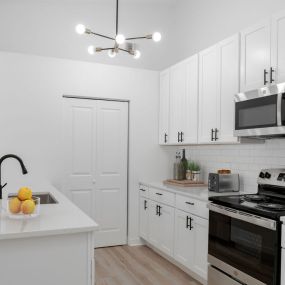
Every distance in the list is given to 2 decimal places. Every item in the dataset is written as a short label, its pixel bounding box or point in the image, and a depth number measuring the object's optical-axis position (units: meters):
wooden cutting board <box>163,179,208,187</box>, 4.02
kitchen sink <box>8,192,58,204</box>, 3.16
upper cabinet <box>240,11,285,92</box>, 2.70
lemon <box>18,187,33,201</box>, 2.04
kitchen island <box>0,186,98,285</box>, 1.73
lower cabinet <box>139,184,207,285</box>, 3.17
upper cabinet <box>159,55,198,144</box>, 3.89
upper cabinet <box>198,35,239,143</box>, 3.24
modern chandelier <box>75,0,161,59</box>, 2.96
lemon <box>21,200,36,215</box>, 1.98
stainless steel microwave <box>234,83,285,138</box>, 2.59
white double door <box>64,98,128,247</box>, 4.31
